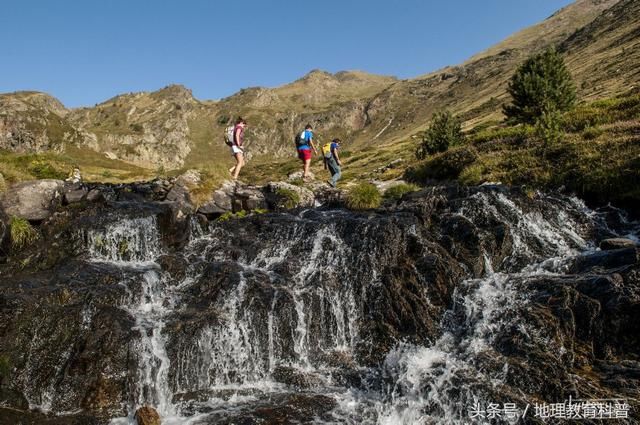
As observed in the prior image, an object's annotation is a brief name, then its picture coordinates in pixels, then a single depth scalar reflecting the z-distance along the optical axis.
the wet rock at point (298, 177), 27.95
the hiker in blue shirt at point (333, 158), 26.92
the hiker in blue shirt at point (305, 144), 25.77
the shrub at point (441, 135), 41.88
